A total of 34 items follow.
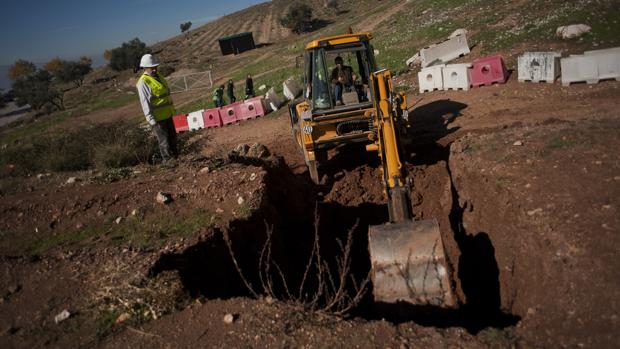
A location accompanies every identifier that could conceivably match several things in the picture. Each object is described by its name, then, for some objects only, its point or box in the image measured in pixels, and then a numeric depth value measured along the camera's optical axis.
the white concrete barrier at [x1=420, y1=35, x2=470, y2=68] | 15.57
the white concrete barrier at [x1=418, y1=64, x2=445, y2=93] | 13.24
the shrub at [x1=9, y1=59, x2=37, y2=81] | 84.12
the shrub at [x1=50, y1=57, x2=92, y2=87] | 60.28
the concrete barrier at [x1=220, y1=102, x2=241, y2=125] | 17.03
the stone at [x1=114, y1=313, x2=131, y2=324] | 3.94
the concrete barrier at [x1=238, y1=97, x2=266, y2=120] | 16.91
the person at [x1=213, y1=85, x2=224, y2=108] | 18.84
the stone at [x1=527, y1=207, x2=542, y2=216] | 5.02
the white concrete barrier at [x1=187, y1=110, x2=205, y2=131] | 17.44
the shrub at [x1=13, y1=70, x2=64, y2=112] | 43.69
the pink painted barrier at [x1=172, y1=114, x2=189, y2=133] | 18.00
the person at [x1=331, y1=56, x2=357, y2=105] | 7.68
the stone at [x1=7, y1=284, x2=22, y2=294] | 4.52
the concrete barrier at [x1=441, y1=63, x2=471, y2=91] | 12.62
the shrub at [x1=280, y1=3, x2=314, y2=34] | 50.72
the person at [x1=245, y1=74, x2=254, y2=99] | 19.73
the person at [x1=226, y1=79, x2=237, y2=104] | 19.86
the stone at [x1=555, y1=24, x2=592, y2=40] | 13.32
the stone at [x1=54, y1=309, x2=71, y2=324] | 4.01
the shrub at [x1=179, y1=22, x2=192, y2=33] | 89.31
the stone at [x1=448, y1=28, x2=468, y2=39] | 17.65
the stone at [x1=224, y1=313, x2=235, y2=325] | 3.75
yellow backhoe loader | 4.47
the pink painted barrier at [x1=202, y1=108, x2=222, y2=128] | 17.14
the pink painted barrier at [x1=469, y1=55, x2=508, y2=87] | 12.15
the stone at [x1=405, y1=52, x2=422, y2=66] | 16.88
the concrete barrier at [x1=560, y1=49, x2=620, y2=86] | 10.13
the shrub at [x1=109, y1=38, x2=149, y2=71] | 56.72
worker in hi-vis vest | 7.35
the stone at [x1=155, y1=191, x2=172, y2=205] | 6.17
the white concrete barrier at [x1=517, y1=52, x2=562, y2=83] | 11.05
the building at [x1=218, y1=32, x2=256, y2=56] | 49.78
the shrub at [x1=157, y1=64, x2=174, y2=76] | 43.94
